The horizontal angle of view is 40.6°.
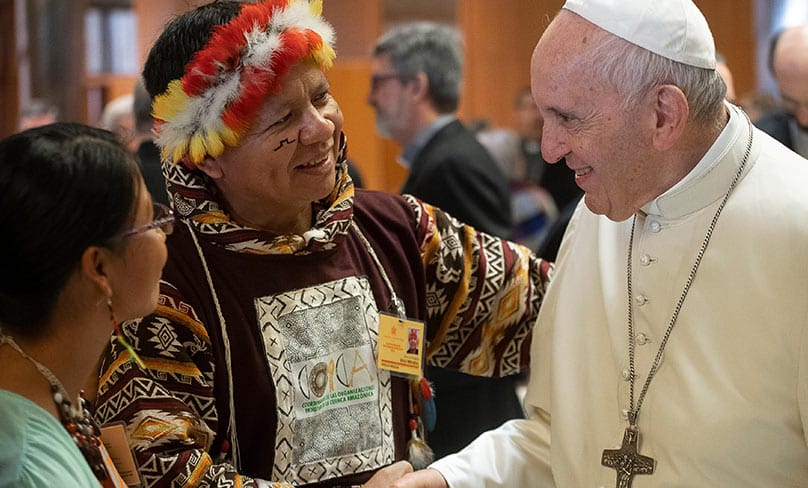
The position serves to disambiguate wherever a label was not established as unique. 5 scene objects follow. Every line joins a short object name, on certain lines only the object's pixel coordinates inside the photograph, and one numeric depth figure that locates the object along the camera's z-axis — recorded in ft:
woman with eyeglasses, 5.08
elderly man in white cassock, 6.26
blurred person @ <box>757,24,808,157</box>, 13.96
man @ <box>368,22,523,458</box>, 12.02
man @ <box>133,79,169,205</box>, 12.31
